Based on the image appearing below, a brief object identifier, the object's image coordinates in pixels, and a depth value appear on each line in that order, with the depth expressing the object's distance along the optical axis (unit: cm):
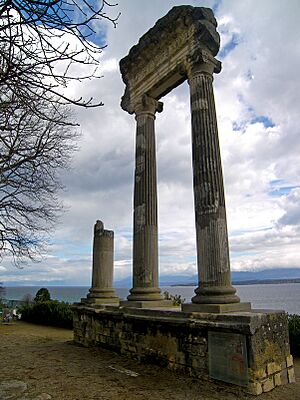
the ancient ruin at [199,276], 581
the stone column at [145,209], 902
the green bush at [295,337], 1023
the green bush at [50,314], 1820
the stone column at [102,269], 1171
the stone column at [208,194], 682
